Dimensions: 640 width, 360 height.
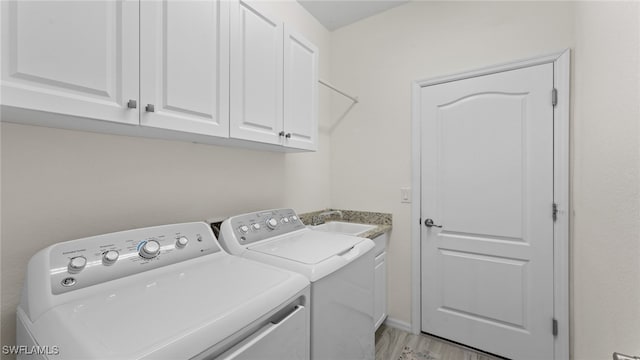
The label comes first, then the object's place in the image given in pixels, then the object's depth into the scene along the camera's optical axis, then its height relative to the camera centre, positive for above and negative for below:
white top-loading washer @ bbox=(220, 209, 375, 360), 1.07 -0.38
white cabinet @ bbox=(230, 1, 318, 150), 1.27 +0.55
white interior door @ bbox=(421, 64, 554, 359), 1.73 -0.22
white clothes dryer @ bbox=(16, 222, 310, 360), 0.61 -0.36
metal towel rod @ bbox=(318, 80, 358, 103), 2.36 +0.76
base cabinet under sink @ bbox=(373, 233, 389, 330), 2.05 -0.81
